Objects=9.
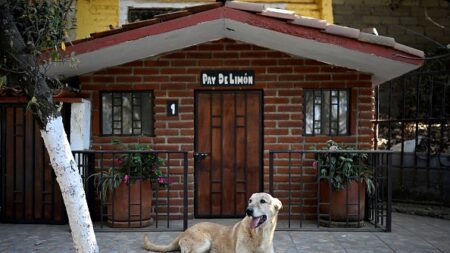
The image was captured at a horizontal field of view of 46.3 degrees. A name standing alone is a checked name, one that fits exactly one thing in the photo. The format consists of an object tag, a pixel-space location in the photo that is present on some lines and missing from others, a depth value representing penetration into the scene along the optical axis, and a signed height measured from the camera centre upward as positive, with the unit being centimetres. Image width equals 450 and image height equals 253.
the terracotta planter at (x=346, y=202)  750 -103
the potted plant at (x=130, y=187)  738 -81
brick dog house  822 +36
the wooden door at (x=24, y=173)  798 -68
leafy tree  498 +50
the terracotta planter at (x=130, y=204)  741 -106
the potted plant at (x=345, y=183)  745 -74
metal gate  921 -31
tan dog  549 -117
